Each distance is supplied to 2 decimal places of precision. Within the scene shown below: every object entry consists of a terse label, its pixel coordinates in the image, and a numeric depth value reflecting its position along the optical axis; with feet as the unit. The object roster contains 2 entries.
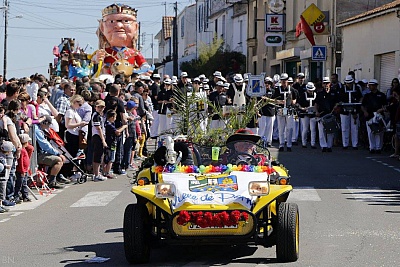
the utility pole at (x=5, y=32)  221.01
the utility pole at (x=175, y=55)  245.65
